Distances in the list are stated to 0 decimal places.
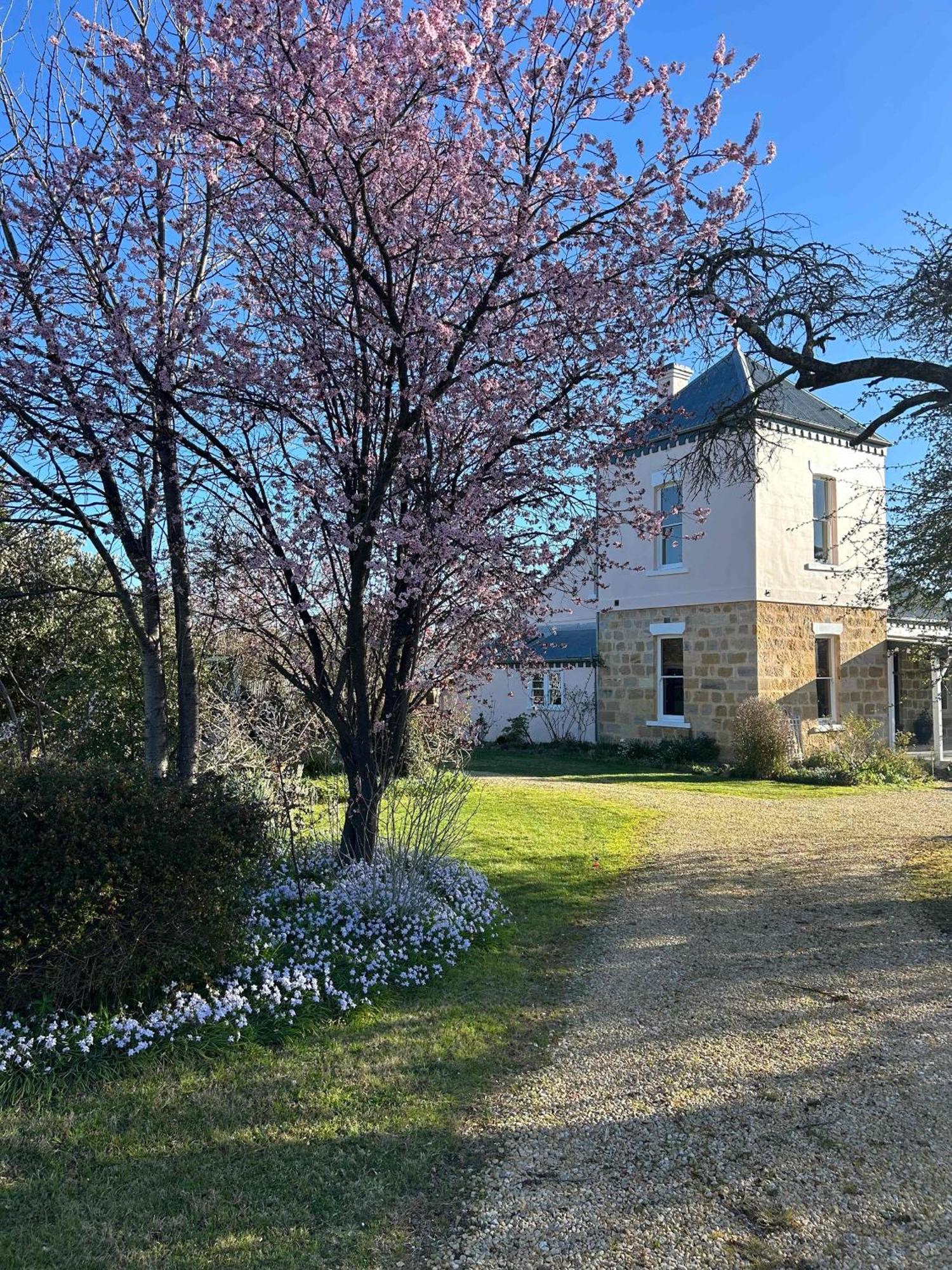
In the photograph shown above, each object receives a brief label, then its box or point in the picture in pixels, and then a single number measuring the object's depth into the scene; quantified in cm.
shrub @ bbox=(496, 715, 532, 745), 2052
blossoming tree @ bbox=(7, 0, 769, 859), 475
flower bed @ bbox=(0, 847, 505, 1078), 369
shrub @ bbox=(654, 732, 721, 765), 1622
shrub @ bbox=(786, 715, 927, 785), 1402
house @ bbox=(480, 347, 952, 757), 1605
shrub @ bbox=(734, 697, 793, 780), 1476
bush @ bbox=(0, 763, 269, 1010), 372
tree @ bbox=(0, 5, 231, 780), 486
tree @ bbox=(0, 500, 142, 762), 866
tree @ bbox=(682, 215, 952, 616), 652
